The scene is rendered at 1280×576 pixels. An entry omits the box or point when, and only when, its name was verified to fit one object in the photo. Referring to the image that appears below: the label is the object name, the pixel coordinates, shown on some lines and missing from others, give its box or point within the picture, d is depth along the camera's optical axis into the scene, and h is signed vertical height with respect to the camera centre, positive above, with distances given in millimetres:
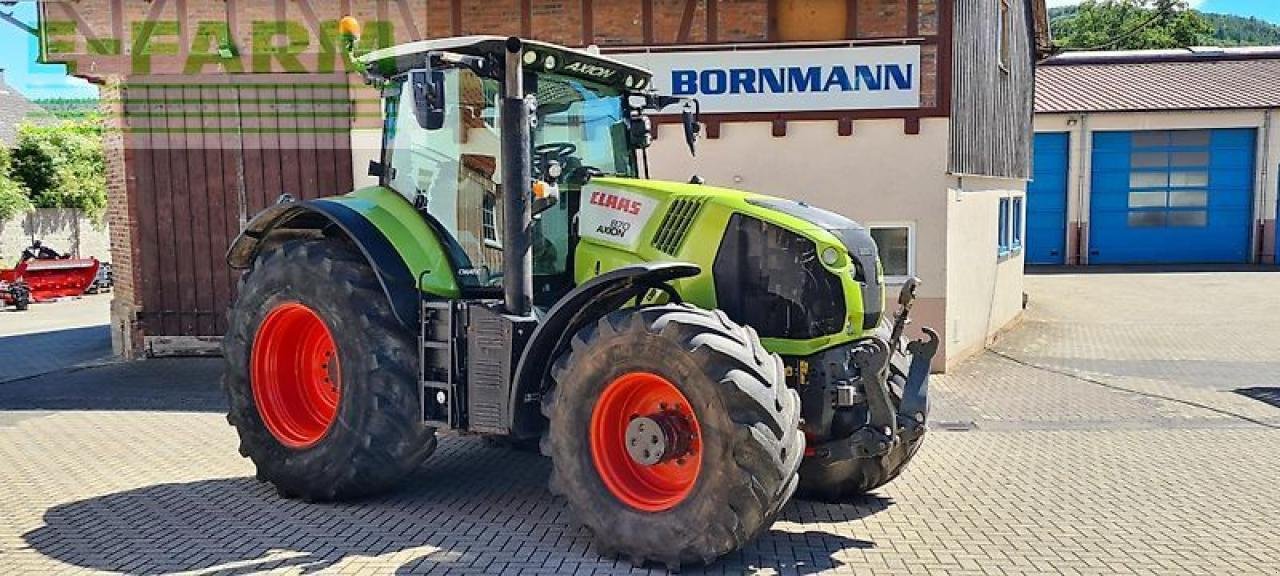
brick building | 10852 +834
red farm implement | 19859 -1781
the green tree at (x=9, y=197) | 24812 -118
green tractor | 4934 -732
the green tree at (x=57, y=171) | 27172 +543
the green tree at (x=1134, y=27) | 53312 +8459
